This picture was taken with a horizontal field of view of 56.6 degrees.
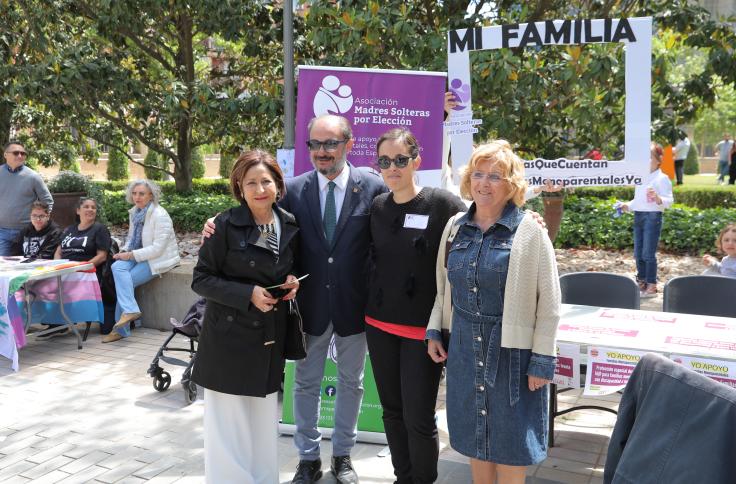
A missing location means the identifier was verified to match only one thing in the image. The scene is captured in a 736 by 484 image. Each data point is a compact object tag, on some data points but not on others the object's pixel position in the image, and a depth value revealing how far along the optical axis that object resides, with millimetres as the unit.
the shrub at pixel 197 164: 25169
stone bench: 7148
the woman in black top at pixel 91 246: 7078
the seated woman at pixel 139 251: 6906
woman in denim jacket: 2695
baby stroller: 5270
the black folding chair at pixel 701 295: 4281
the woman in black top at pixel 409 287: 3148
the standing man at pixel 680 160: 19938
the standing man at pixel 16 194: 7672
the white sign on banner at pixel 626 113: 4250
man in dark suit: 3400
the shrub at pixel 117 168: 26362
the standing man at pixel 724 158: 24097
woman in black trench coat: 3236
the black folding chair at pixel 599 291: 4414
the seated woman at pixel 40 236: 7371
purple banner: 4695
